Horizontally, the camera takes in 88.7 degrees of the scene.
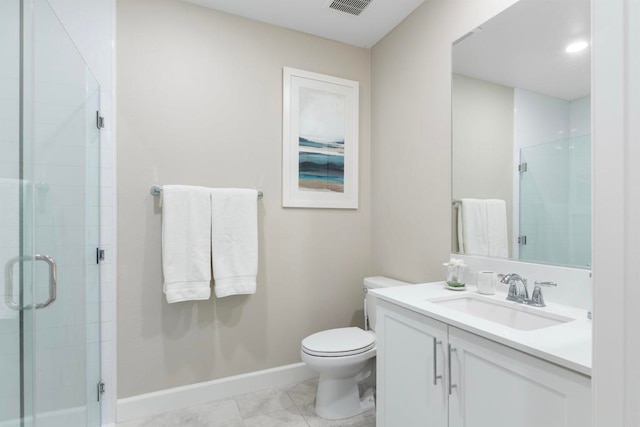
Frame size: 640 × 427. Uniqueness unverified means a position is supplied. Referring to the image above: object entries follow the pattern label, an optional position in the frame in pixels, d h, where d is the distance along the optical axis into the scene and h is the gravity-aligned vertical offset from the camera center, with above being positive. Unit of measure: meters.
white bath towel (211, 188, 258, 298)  1.98 -0.16
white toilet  1.76 -0.82
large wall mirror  1.27 +0.35
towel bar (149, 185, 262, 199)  1.89 +0.14
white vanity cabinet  0.82 -0.52
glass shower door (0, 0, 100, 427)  1.08 -0.04
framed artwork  2.26 +0.52
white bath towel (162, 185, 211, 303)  1.85 -0.17
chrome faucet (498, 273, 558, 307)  1.29 -0.31
